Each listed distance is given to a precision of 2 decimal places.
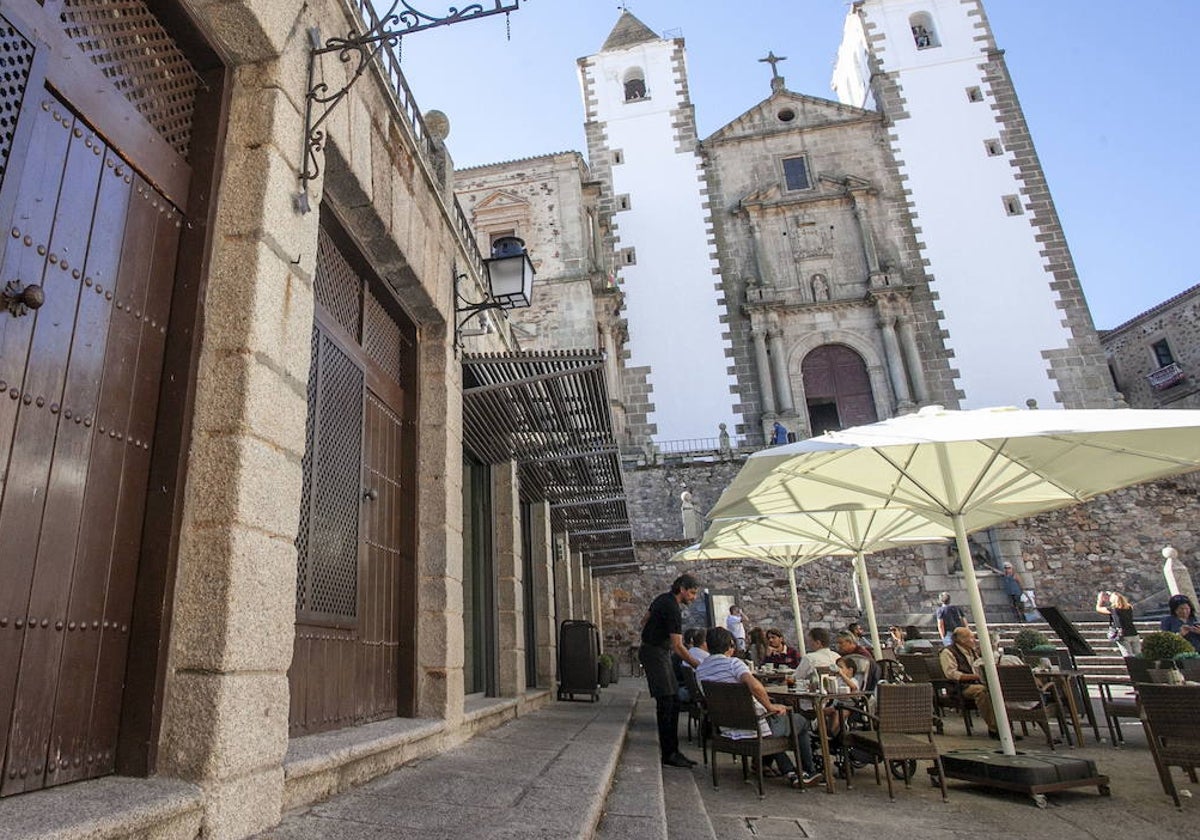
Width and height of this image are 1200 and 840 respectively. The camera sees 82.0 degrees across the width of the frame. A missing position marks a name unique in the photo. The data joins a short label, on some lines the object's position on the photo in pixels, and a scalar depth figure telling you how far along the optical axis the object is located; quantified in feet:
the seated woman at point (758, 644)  29.09
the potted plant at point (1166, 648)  18.81
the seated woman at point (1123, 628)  34.76
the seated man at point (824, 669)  17.16
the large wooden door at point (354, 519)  10.88
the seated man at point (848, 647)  21.07
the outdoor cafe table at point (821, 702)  15.43
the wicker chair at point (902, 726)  14.75
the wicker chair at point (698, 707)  19.43
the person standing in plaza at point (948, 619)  31.28
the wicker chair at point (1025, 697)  19.36
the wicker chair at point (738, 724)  15.21
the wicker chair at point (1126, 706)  18.49
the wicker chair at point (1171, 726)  13.20
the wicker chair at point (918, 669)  24.77
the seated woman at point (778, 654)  27.25
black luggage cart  28.50
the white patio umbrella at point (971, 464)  14.92
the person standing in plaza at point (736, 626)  35.59
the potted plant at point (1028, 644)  24.27
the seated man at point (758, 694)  15.61
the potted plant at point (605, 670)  37.78
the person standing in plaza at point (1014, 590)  48.52
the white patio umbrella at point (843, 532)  27.40
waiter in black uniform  18.08
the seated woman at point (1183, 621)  23.52
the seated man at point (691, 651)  21.70
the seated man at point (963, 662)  23.03
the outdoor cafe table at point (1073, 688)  20.13
